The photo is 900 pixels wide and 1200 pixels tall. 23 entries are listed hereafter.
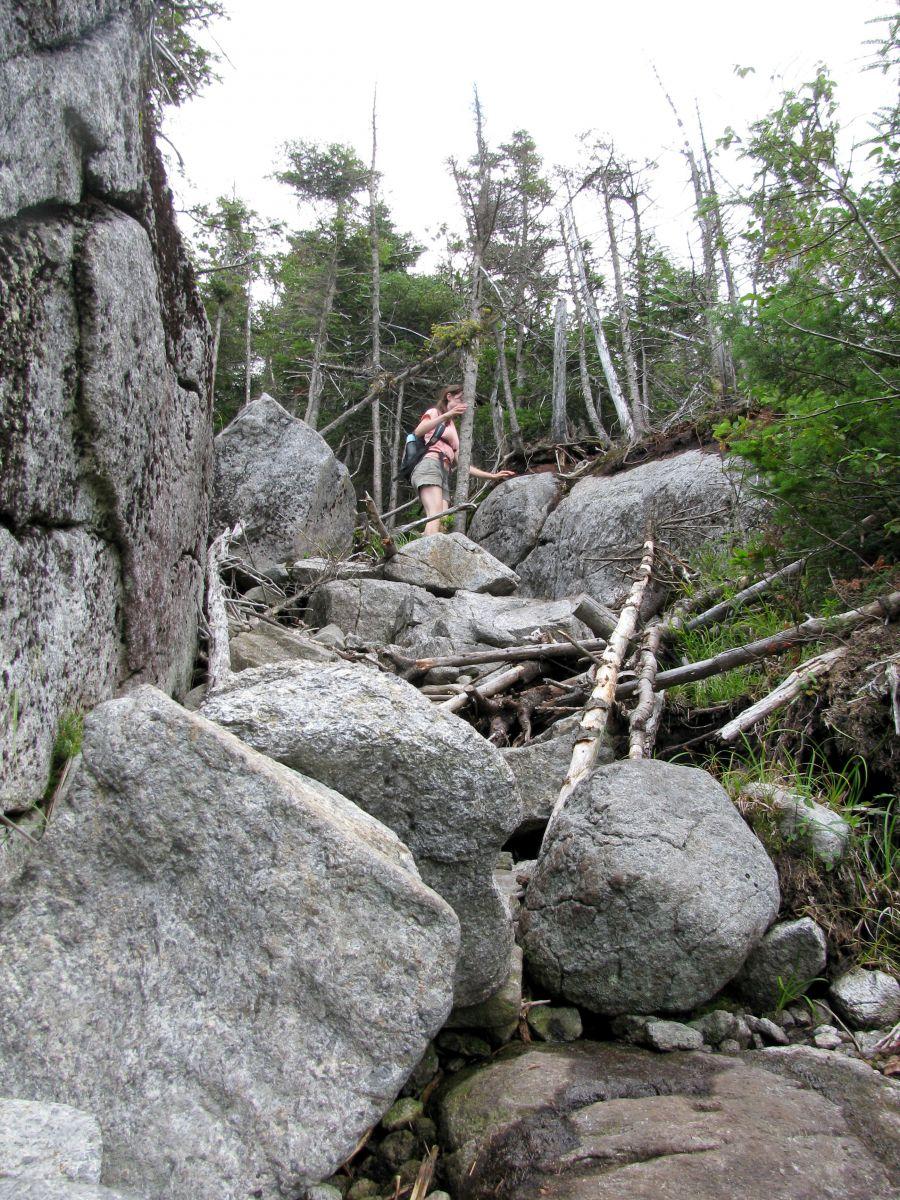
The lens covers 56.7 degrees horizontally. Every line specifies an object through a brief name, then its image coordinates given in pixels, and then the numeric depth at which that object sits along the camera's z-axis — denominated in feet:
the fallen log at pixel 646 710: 16.75
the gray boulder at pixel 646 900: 11.24
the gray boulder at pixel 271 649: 20.71
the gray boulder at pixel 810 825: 13.42
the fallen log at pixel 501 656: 23.00
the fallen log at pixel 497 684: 21.09
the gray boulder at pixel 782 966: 11.93
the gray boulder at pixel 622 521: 32.04
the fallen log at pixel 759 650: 17.19
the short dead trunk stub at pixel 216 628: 18.17
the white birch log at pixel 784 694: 16.30
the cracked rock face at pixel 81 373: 10.38
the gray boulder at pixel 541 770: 16.30
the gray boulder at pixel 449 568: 32.91
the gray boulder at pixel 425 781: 10.48
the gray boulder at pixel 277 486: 37.99
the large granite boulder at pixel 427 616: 26.76
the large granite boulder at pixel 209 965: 6.98
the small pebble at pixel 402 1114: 9.11
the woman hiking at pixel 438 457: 40.63
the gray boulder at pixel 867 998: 11.43
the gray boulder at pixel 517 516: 44.50
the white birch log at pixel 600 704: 15.42
